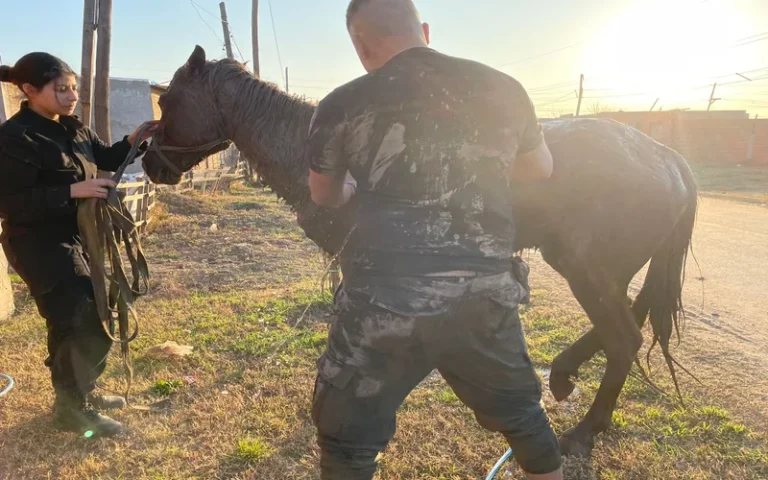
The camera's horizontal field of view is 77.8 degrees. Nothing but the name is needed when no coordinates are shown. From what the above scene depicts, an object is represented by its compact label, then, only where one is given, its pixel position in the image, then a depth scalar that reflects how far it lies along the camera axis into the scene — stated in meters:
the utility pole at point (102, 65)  5.01
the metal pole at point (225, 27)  15.75
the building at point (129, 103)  18.27
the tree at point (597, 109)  45.28
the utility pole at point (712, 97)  41.66
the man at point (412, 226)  1.48
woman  2.51
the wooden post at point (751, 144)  27.92
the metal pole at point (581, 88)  37.02
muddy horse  2.82
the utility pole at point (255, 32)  16.94
